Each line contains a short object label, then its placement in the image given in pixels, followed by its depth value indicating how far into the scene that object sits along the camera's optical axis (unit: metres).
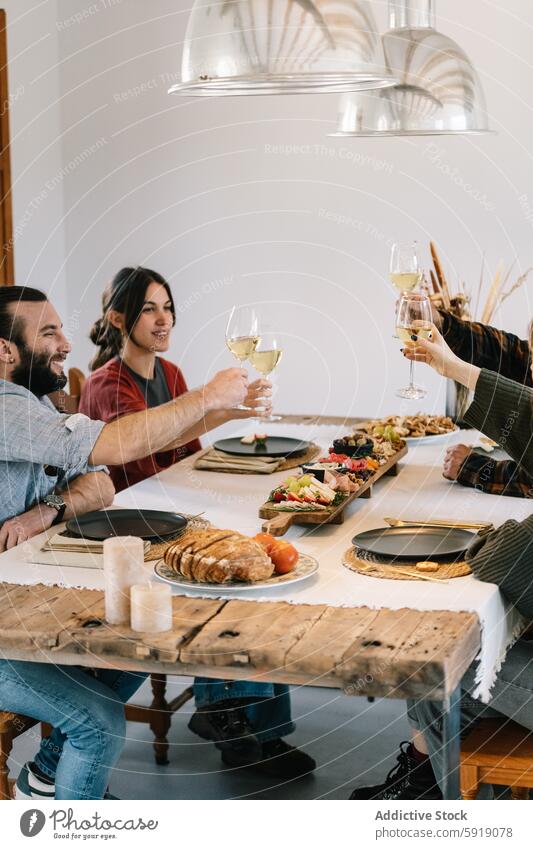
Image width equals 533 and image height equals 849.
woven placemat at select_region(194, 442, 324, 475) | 2.78
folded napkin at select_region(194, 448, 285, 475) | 2.75
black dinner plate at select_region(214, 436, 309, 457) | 2.85
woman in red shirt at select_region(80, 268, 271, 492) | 3.08
